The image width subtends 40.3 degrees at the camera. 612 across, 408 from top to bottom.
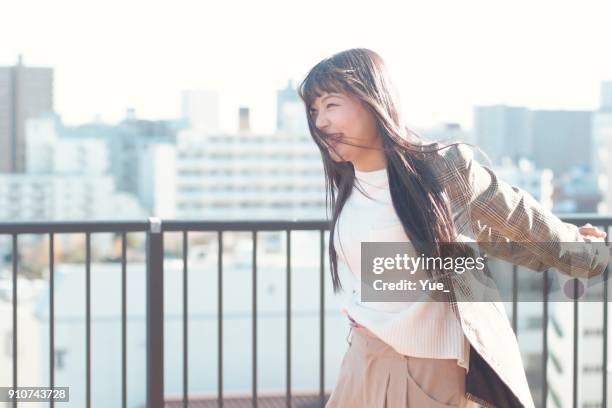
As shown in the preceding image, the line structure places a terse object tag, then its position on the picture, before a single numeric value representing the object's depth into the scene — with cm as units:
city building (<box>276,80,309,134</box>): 9331
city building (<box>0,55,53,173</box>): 8569
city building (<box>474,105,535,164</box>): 9788
